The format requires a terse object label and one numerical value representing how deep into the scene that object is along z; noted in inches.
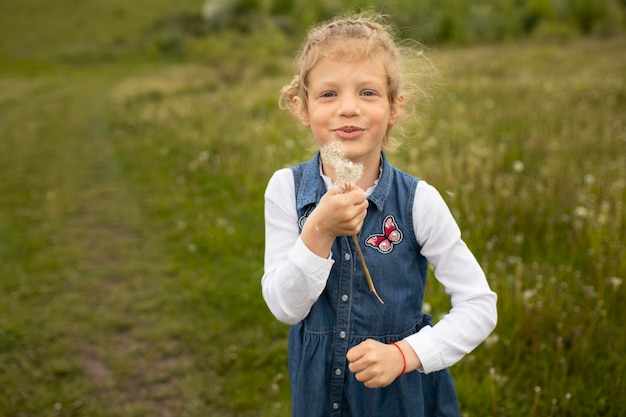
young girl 66.1
